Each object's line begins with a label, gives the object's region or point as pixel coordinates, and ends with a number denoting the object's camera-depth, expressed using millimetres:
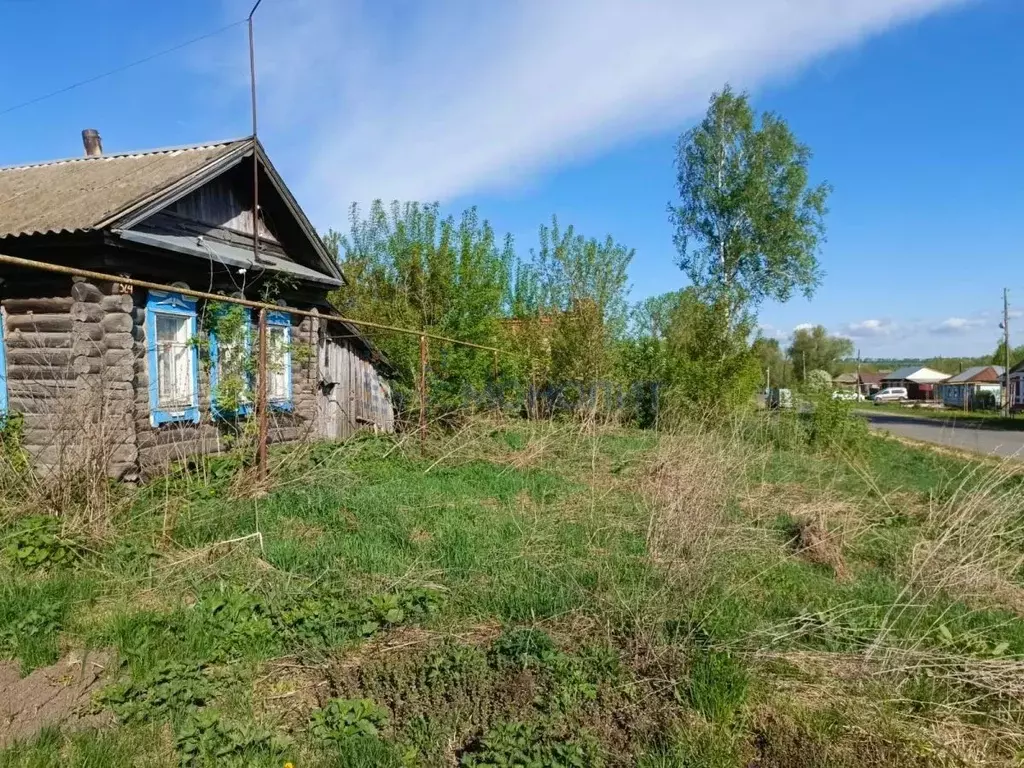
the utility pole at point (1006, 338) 38250
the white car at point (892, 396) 67875
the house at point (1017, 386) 42875
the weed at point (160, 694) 2949
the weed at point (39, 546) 4535
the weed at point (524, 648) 3285
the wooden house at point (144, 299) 6906
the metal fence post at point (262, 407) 6359
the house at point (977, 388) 47469
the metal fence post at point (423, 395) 9086
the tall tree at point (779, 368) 51497
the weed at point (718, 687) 3006
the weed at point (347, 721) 2830
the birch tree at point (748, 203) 24047
